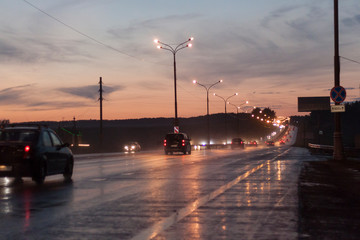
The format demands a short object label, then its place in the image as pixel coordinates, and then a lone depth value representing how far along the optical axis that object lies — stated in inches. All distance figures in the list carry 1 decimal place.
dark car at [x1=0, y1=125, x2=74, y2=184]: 551.8
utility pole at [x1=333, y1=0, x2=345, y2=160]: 1037.2
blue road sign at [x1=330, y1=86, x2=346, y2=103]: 983.6
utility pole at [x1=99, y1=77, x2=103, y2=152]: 2614.4
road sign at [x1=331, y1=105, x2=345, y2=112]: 983.6
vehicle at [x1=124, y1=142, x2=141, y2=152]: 2876.5
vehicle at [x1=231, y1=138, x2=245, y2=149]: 3088.1
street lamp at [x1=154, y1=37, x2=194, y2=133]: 2134.4
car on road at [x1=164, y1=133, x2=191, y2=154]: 1683.1
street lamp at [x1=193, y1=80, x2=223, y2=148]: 3095.5
